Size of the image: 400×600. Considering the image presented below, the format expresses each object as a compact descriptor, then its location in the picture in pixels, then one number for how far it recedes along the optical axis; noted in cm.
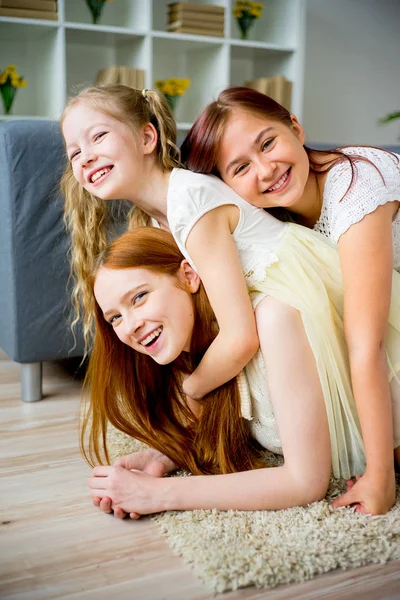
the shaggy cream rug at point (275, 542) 100
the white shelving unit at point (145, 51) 344
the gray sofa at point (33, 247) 168
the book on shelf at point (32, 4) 321
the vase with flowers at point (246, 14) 377
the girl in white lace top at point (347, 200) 118
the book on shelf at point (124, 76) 345
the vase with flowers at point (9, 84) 335
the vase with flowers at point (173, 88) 367
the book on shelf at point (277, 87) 379
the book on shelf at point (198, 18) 359
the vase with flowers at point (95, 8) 350
